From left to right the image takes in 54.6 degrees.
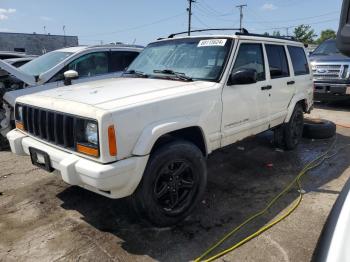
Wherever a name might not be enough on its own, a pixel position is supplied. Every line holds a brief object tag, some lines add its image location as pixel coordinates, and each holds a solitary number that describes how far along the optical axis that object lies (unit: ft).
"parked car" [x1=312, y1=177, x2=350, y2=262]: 4.42
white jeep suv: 9.55
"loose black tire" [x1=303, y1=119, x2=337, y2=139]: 21.84
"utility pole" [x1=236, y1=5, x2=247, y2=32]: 191.11
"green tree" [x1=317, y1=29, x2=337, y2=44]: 245.30
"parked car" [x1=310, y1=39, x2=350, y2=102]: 30.83
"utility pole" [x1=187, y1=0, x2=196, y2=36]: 142.31
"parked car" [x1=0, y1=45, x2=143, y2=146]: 19.89
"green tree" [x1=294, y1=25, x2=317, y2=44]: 231.30
